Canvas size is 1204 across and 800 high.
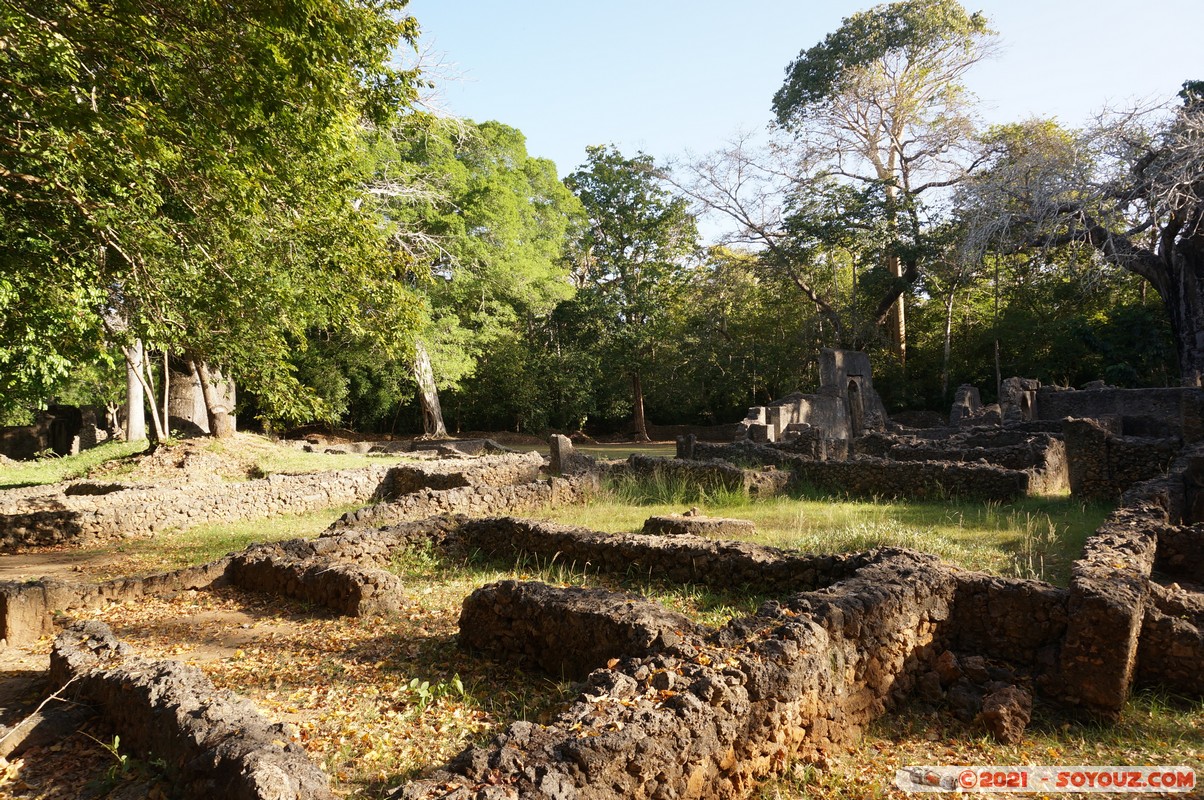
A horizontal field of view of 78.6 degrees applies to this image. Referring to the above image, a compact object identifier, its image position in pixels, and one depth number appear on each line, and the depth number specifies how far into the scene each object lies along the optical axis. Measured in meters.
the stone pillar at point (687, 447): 18.31
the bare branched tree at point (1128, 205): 21.92
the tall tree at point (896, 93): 32.41
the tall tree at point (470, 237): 25.62
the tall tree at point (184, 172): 6.61
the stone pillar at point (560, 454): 16.08
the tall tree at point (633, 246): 34.59
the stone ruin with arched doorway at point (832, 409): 22.98
